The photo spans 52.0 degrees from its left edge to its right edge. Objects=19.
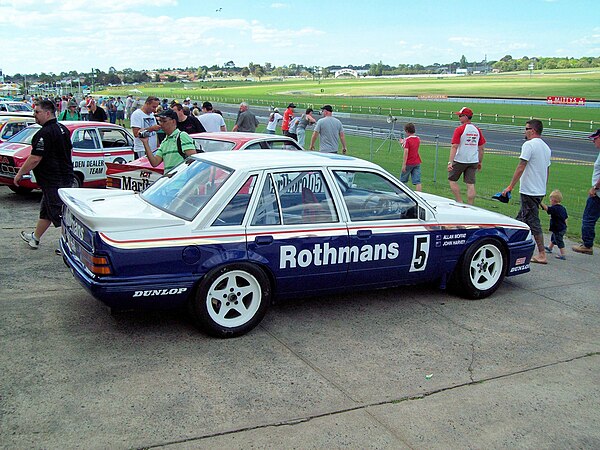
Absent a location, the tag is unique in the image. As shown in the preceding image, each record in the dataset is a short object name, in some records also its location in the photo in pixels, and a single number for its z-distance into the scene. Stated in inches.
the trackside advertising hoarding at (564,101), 2613.2
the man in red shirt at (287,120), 789.2
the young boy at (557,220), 322.7
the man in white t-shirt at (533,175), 309.4
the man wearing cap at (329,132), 502.6
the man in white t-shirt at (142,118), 463.8
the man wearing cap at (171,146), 290.8
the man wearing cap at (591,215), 327.0
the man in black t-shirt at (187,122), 442.6
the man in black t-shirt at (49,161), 286.7
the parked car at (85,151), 428.5
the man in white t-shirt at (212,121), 517.0
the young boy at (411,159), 478.9
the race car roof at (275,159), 219.5
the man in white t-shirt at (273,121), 820.6
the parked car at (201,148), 346.9
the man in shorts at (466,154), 397.1
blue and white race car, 191.0
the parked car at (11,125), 568.7
